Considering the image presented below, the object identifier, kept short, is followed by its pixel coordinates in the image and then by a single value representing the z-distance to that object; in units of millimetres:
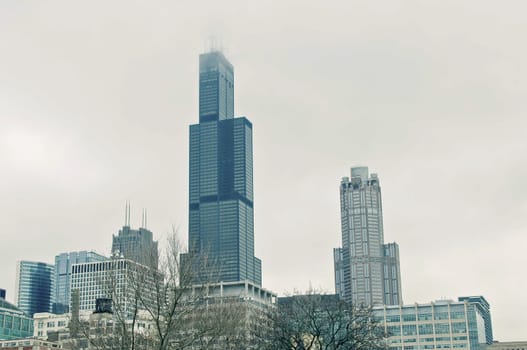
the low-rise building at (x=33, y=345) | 137400
